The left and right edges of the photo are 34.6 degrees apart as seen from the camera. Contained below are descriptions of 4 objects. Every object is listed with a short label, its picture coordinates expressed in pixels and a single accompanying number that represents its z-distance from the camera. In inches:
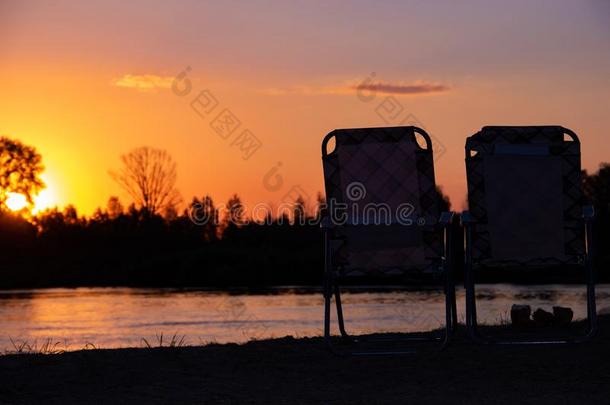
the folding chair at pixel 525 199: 240.1
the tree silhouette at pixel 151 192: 1676.9
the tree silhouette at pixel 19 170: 1686.8
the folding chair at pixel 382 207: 237.0
